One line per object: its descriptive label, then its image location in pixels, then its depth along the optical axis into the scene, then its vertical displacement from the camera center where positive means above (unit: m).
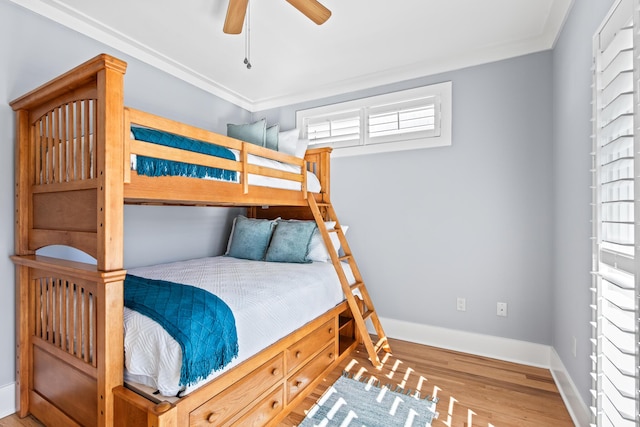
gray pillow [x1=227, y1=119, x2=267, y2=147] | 2.95 +0.75
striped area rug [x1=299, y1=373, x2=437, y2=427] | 1.78 -1.18
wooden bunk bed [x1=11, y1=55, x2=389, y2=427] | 1.30 -0.28
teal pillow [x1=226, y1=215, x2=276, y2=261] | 2.93 -0.25
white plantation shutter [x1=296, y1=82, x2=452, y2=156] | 2.87 +0.90
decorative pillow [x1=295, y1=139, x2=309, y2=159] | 3.04 +0.62
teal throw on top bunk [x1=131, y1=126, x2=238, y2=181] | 1.51 +0.26
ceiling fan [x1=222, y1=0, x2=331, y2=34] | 1.82 +1.20
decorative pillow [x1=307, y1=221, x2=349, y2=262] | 2.80 -0.31
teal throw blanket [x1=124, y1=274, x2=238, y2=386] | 1.26 -0.48
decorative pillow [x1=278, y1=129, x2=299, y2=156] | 3.07 +0.68
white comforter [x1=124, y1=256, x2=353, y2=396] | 1.29 -0.52
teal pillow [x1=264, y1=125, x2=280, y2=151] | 3.04 +0.71
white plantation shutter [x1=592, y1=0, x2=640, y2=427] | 1.17 +0.00
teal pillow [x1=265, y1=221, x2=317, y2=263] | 2.75 -0.27
